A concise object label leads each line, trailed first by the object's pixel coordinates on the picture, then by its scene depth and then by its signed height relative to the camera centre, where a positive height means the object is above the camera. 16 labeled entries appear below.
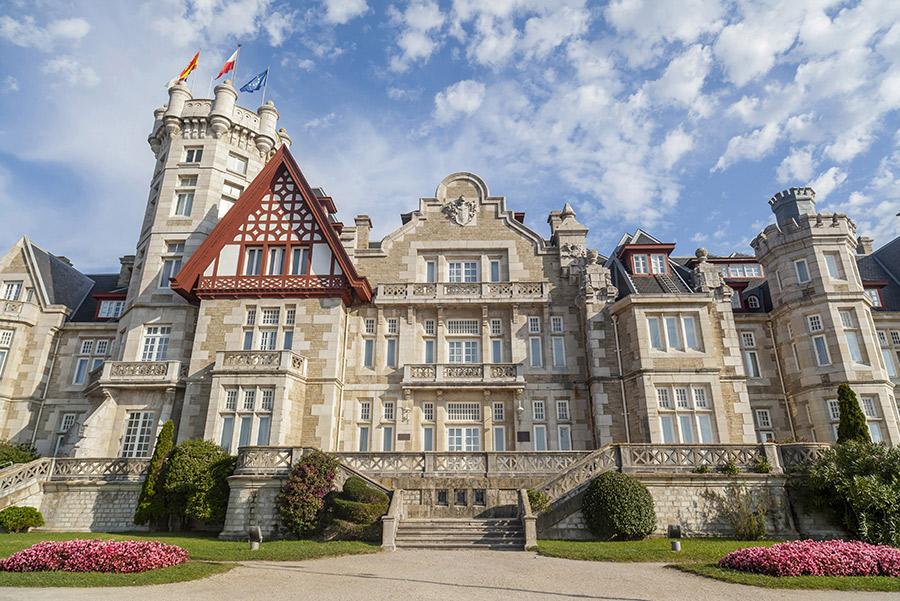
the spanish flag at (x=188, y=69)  33.31 +25.10
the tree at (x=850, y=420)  19.17 +2.70
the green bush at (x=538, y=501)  17.62 +0.05
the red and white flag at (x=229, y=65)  32.88 +24.94
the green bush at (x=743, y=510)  16.83 -0.24
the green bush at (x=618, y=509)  16.61 -0.19
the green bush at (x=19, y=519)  19.84 -0.47
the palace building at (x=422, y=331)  24.50 +8.06
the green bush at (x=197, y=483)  20.06 +0.75
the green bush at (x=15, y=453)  24.62 +2.28
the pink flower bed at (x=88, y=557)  12.30 -1.13
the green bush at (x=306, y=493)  17.86 +0.34
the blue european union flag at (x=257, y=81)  33.47 +24.42
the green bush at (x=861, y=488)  15.56 +0.38
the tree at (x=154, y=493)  20.45 +0.39
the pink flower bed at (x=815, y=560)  11.70 -1.21
